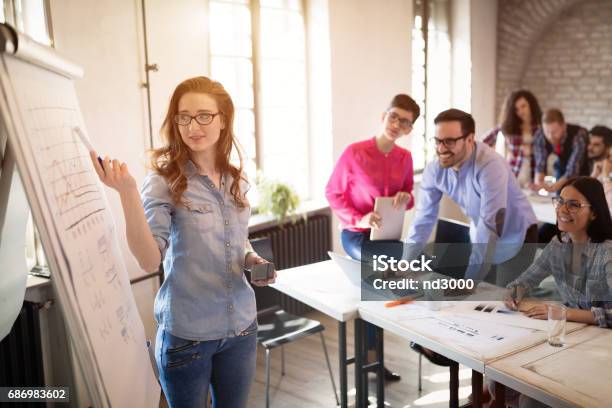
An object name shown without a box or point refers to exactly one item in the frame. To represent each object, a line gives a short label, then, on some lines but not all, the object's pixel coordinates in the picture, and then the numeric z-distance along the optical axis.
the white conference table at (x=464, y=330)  1.96
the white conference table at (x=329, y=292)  2.43
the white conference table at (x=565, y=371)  1.64
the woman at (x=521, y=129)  5.01
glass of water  1.98
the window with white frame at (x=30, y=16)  2.76
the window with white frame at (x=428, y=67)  6.05
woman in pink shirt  3.32
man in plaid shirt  4.80
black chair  2.98
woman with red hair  1.73
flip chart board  1.17
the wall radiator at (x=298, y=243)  4.13
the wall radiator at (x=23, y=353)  2.64
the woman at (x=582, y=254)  2.21
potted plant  4.02
